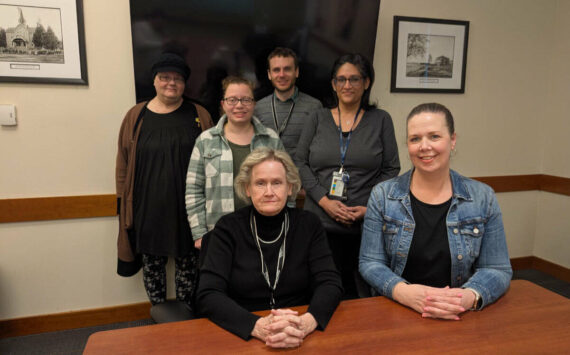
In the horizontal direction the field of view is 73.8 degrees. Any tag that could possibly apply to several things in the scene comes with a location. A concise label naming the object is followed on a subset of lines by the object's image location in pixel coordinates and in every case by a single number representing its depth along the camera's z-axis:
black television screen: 2.54
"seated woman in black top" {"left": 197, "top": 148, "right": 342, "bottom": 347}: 1.45
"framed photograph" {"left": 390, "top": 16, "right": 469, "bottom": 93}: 3.13
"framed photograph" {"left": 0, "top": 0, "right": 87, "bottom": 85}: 2.39
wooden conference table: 1.12
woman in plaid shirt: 2.12
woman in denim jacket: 1.50
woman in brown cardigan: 2.33
